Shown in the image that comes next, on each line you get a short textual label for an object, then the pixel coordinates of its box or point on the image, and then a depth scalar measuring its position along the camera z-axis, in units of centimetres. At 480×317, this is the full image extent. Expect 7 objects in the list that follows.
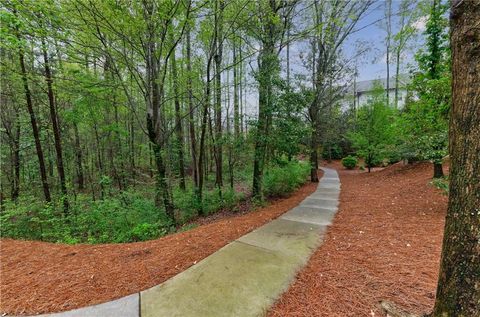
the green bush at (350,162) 1706
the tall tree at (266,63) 583
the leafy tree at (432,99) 432
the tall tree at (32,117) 585
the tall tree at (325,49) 881
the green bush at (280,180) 718
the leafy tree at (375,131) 1138
